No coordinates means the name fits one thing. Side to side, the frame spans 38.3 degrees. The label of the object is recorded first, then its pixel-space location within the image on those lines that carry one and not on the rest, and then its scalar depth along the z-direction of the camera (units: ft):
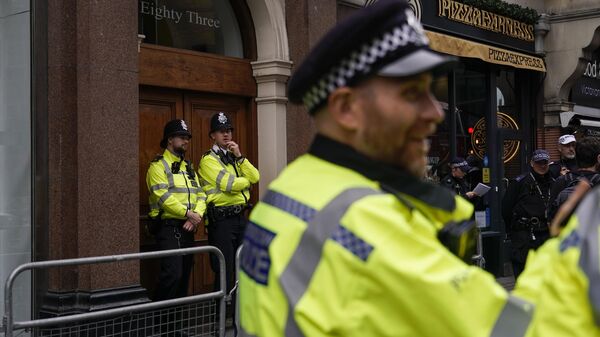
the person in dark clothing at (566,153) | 31.68
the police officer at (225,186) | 26.68
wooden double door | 26.94
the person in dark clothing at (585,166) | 24.26
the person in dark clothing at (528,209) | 28.63
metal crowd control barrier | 16.37
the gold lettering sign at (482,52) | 37.73
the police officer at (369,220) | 5.24
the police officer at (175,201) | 25.08
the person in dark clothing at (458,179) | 35.54
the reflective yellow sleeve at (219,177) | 26.63
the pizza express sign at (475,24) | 38.63
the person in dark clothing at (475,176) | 42.45
